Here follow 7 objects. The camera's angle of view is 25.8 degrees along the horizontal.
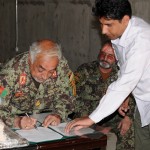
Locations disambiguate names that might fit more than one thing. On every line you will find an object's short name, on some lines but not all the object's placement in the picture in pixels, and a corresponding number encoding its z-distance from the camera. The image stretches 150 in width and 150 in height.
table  1.97
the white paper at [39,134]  2.07
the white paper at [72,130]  2.23
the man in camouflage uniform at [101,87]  3.45
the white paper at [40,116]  2.50
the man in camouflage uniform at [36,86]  2.47
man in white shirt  2.19
